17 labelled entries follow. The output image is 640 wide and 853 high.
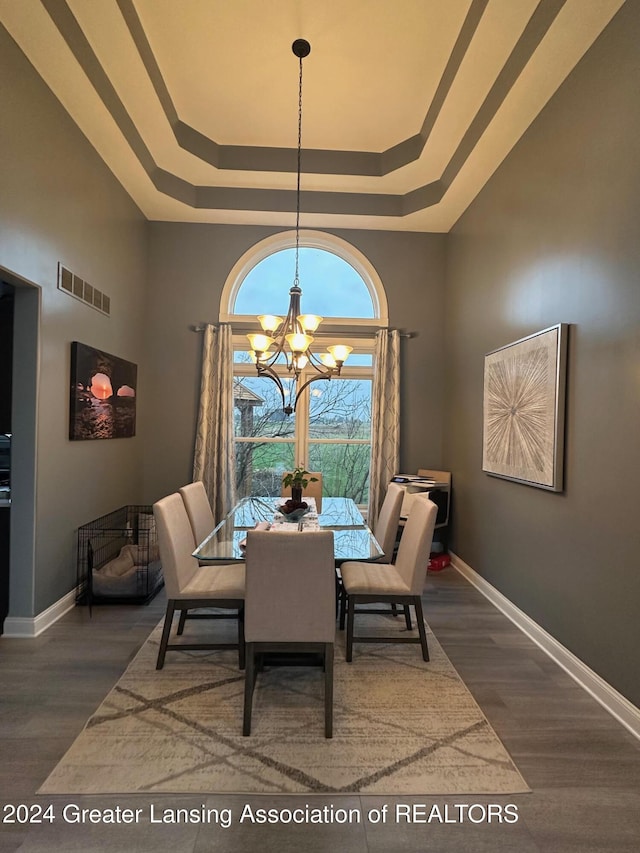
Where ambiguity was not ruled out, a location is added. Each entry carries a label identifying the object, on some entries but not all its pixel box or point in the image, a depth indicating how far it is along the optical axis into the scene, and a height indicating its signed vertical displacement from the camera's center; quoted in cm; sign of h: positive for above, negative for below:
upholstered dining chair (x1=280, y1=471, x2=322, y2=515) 408 -58
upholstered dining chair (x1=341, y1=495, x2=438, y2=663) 259 -92
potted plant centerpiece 305 -40
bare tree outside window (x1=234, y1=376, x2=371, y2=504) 518 -14
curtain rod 503 +103
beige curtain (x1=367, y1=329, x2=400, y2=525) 488 +7
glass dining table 240 -67
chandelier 300 +56
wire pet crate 344 -118
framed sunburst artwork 273 +15
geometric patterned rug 175 -138
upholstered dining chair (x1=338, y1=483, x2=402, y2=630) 316 -71
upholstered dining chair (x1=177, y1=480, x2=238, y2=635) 307 -68
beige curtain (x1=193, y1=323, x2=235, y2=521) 480 -3
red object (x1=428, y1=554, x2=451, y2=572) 446 -133
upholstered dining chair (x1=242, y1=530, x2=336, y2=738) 196 -76
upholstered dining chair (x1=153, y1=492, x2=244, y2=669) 246 -91
